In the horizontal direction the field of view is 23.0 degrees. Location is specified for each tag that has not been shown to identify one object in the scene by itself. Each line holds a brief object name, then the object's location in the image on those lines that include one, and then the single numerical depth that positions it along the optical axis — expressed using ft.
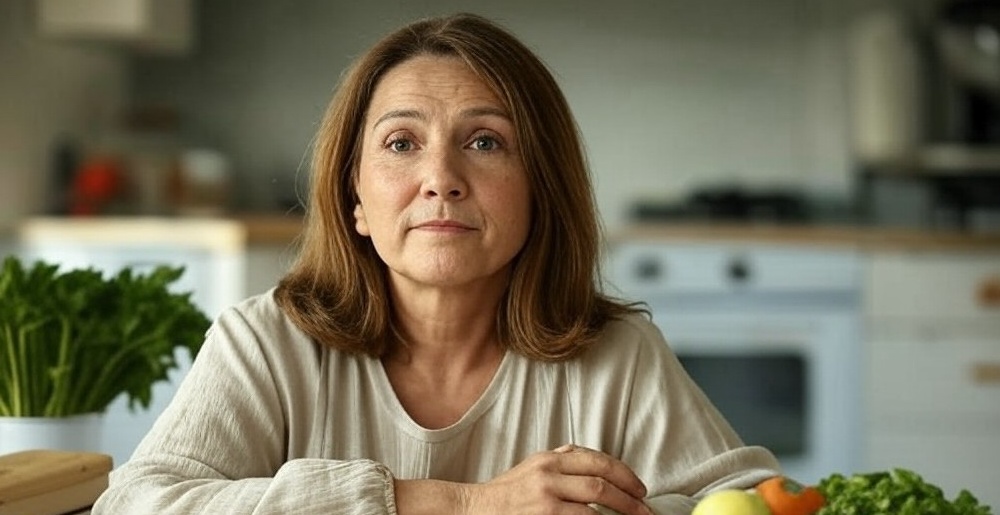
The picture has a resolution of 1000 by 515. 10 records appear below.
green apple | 5.15
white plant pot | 6.54
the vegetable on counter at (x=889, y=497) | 5.07
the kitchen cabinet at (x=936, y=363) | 14.94
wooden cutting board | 5.72
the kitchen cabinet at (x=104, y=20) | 14.68
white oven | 14.99
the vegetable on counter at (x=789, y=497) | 5.22
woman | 6.14
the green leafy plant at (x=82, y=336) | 6.46
